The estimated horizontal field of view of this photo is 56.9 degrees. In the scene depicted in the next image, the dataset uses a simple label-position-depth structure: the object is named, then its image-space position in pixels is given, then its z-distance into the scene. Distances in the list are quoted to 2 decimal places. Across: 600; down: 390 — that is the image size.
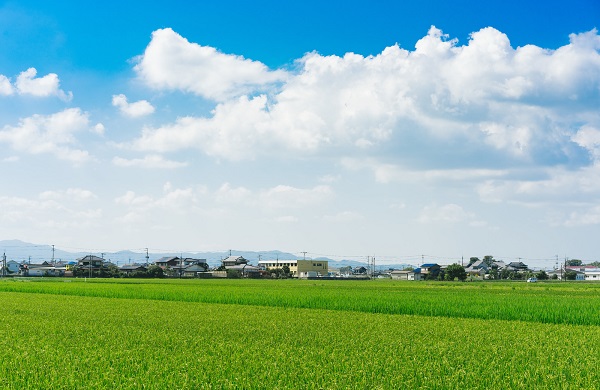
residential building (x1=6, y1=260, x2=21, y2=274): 160.10
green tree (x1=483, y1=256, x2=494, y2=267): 178.88
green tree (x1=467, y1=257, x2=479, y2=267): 192.96
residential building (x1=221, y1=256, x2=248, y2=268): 175.88
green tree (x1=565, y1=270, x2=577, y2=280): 146.25
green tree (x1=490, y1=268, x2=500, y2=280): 149.71
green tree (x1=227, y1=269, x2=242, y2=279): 133.88
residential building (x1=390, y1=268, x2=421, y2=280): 153.55
